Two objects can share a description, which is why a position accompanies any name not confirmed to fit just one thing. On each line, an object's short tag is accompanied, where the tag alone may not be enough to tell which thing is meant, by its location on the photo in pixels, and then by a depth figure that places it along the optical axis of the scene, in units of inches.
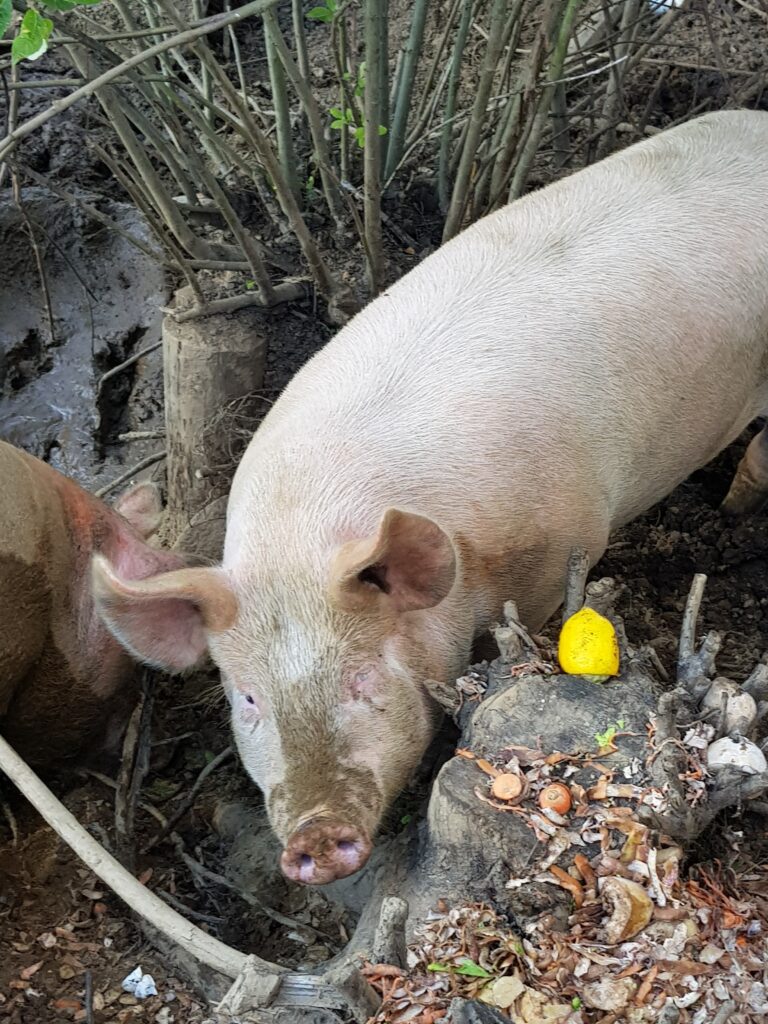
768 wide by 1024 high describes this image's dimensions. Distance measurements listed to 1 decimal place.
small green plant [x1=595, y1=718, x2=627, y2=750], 86.9
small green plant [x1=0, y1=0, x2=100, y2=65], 80.2
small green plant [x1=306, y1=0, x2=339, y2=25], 122.0
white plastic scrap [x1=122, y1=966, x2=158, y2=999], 104.8
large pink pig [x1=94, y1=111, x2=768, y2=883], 96.3
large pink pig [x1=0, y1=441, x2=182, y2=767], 110.6
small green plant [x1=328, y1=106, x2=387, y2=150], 149.8
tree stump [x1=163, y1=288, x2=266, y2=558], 154.9
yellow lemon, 91.4
